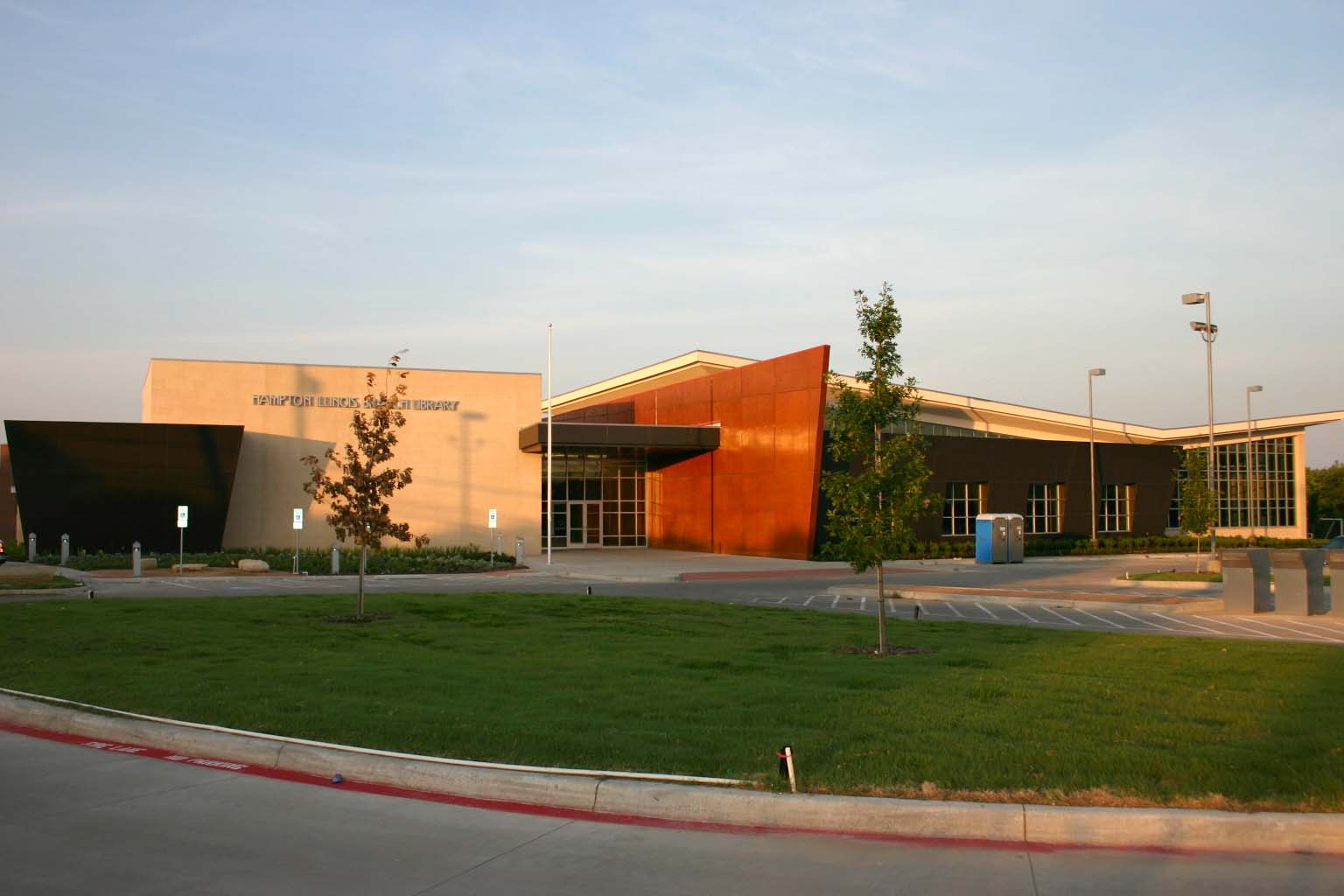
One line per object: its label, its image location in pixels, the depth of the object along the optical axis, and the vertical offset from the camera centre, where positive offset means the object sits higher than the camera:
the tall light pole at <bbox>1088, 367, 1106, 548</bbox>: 52.34 +2.32
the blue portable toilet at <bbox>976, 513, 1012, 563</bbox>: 43.88 -1.42
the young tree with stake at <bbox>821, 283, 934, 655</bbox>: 15.65 +0.66
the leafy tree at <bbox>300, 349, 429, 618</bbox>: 20.19 +0.41
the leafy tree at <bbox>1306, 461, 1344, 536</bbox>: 82.69 +0.42
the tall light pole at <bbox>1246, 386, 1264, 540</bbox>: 63.34 +0.82
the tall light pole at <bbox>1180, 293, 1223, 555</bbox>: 33.59 +5.51
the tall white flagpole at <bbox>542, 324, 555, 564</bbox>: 40.22 +0.98
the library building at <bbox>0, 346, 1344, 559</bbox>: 40.06 +1.89
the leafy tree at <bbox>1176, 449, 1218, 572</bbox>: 35.81 +0.04
